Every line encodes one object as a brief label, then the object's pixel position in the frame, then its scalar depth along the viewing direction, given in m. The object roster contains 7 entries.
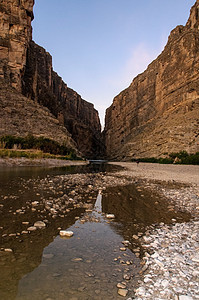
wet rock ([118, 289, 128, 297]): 2.39
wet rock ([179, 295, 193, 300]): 2.22
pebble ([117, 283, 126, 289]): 2.54
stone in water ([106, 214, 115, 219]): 5.74
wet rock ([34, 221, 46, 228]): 4.57
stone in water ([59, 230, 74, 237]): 4.16
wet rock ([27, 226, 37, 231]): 4.32
